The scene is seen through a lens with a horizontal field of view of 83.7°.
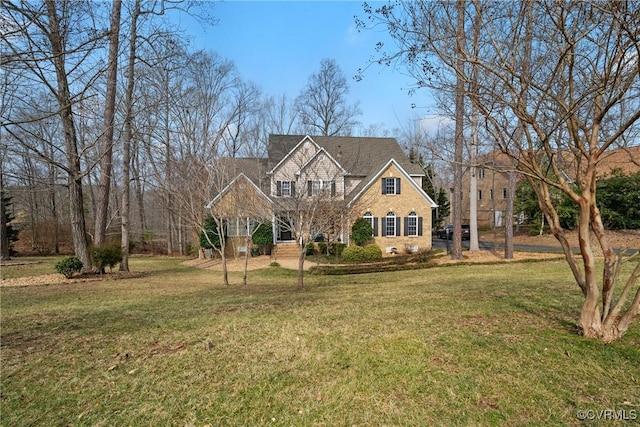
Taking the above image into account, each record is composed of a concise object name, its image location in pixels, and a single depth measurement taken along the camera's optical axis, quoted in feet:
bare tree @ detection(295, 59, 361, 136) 126.82
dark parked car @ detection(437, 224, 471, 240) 108.04
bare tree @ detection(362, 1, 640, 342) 12.65
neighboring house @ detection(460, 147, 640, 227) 139.33
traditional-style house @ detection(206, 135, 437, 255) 53.14
